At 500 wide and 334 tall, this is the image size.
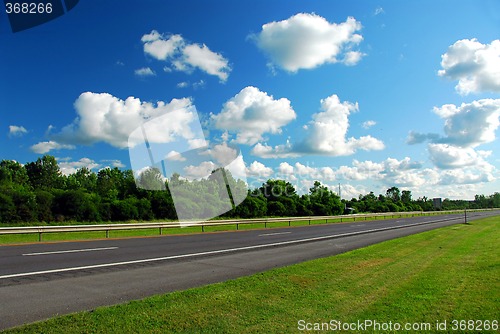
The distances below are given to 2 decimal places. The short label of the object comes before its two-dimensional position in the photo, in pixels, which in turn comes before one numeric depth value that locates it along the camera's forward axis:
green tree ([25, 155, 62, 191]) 88.44
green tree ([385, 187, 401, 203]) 166.75
